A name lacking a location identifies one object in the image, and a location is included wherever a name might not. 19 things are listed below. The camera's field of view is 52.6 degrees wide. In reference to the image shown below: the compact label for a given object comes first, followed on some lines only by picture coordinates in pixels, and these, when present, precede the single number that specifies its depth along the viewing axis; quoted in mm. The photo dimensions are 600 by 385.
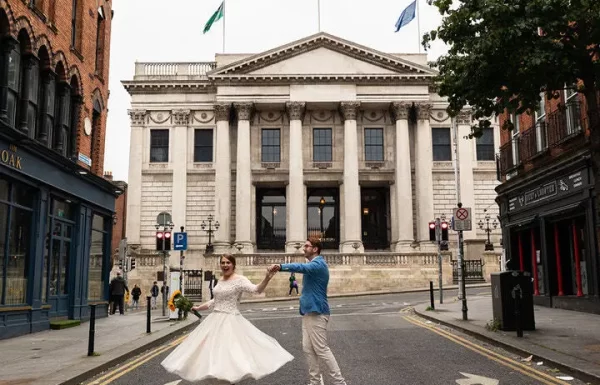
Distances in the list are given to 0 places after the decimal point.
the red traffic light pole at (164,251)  21867
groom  7559
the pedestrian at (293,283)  37012
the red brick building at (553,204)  17344
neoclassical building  47000
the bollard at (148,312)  15797
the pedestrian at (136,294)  36500
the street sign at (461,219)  18912
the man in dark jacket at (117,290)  25234
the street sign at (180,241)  22234
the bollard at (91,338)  11359
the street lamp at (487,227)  43531
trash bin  13266
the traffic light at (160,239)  22314
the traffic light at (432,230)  27878
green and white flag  44031
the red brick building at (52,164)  15227
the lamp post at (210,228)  43594
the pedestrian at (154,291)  37062
